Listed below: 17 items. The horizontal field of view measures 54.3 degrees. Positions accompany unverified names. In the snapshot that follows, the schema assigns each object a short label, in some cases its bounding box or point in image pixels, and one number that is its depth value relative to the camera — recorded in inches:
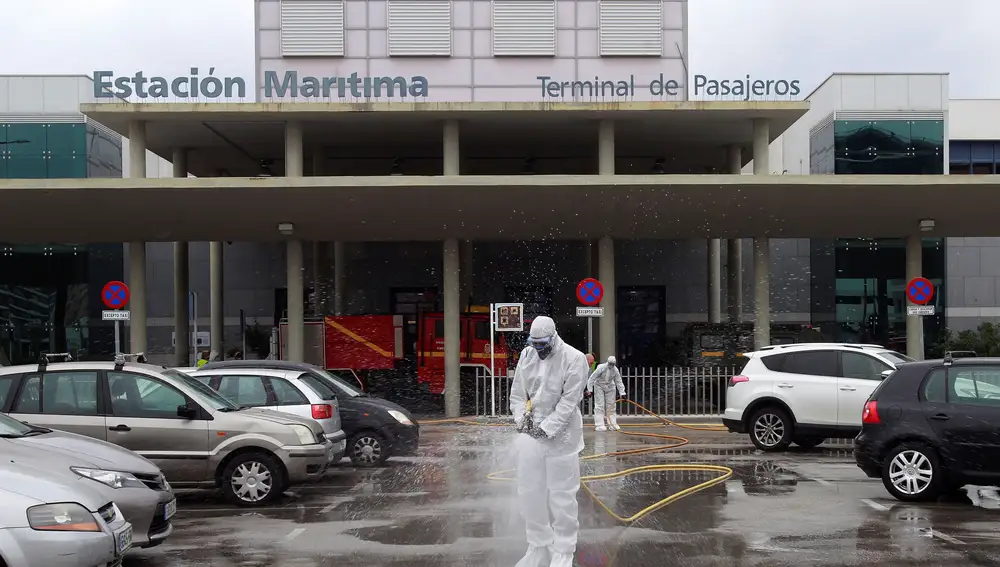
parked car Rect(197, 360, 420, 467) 552.7
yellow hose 401.4
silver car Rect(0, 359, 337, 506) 410.3
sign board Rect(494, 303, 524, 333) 871.1
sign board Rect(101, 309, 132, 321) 855.7
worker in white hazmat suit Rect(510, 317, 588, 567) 289.0
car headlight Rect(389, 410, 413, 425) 558.3
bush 1173.1
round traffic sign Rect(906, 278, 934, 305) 933.8
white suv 602.9
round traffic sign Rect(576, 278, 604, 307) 890.1
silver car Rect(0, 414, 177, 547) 281.3
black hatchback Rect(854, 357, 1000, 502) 405.7
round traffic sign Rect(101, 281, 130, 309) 864.9
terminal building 891.4
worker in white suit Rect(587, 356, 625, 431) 783.1
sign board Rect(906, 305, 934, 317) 922.1
